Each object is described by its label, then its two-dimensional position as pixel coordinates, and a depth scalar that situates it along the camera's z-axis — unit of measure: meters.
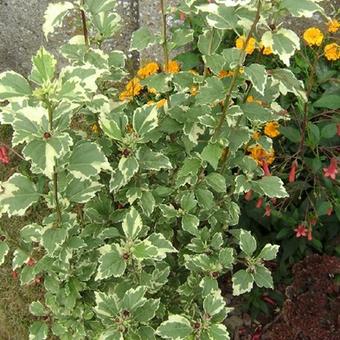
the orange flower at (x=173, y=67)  2.44
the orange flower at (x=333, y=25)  2.57
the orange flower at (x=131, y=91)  2.26
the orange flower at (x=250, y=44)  2.44
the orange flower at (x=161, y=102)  2.13
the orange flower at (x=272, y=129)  2.41
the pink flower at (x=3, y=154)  1.93
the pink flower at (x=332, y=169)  2.09
